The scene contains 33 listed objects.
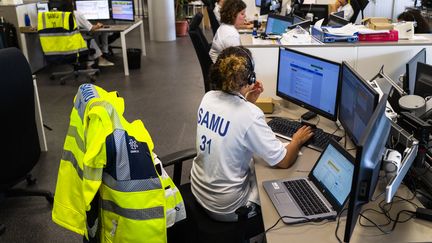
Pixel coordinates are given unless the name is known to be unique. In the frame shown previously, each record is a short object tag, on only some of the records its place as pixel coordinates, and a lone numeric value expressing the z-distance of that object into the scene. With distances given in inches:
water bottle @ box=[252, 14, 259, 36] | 195.9
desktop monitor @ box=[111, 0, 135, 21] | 252.8
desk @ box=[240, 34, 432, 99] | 113.9
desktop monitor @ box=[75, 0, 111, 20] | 247.6
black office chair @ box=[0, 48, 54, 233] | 94.3
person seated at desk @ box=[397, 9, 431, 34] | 141.9
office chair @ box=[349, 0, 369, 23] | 223.7
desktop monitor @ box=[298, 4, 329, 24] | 198.5
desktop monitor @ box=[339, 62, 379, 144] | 68.1
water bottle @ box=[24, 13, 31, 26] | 235.3
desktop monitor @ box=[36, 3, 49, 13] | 243.3
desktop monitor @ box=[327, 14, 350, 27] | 142.5
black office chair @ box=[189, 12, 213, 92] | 146.5
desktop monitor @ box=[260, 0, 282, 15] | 234.2
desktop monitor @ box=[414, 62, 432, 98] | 80.4
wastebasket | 254.7
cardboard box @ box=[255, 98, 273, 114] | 100.7
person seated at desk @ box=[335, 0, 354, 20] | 222.7
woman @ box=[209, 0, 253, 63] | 154.3
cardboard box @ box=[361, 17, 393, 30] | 117.7
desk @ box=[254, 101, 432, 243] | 54.9
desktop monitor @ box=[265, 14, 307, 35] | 171.6
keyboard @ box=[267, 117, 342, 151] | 82.4
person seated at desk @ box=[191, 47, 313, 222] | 70.2
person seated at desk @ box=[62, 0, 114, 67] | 233.1
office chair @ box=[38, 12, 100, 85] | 210.1
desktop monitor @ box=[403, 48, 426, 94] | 87.0
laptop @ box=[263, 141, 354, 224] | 59.5
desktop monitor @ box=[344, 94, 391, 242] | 42.5
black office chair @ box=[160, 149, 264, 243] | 70.6
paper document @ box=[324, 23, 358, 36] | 115.1
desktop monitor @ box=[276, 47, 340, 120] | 84.9
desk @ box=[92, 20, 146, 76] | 233.6
